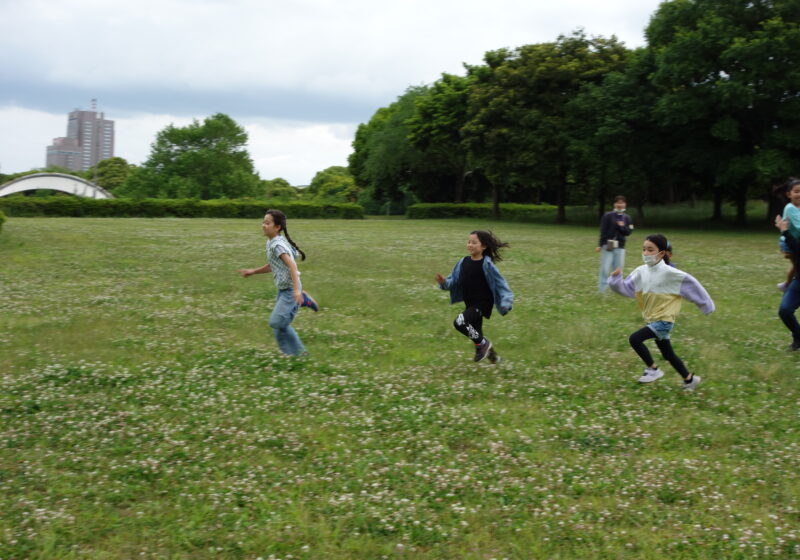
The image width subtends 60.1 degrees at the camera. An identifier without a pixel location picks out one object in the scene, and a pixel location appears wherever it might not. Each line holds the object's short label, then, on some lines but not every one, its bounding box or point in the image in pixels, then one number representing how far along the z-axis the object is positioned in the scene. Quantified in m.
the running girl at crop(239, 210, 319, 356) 10.05
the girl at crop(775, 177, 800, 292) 10.36
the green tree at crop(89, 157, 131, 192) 155.88
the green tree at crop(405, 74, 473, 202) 64.56
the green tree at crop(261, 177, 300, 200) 100.31
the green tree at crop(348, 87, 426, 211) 77.44
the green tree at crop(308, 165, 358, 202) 117.44
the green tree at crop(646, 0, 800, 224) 38.44
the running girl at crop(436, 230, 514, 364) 9.96
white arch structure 99.25
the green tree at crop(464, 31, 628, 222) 50.56
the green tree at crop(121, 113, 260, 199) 90.38
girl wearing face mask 8.95
